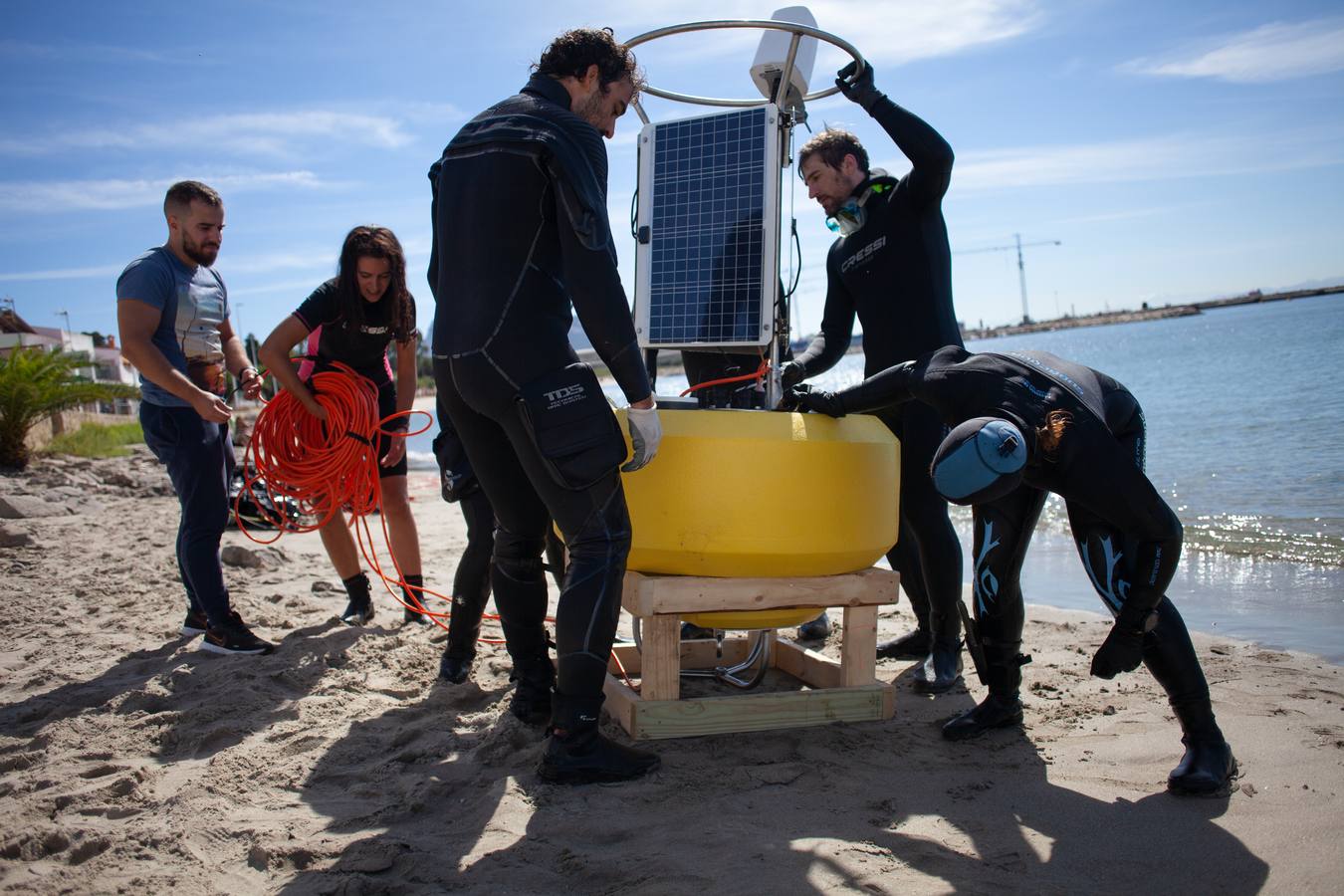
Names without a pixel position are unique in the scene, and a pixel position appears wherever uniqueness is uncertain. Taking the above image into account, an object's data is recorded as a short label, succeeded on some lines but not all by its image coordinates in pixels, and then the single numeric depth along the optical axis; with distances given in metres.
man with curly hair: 2.62
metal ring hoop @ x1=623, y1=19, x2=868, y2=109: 3.62
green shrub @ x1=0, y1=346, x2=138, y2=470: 9.88
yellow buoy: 2.92
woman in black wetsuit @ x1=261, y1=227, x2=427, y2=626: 4.41
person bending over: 2.58
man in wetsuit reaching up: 3.73
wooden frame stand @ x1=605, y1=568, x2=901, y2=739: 3.07
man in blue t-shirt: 4.00
